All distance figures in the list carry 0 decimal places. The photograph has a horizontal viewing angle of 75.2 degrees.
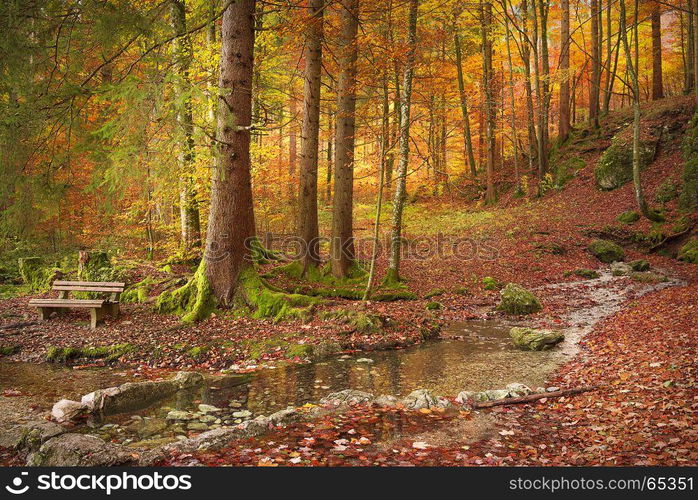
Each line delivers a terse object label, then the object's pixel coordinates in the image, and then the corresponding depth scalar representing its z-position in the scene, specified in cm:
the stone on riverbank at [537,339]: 809
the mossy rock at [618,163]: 2017
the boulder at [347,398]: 562
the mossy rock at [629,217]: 1741
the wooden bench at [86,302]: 903
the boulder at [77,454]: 385
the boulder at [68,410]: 512
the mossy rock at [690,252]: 1401
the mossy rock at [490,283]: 1313
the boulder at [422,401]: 547
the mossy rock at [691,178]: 1595
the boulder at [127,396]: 539
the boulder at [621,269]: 1399
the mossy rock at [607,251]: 1578
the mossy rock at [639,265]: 1423
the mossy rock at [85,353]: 757
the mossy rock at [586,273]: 1409
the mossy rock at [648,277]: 1266
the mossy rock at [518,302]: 1079
